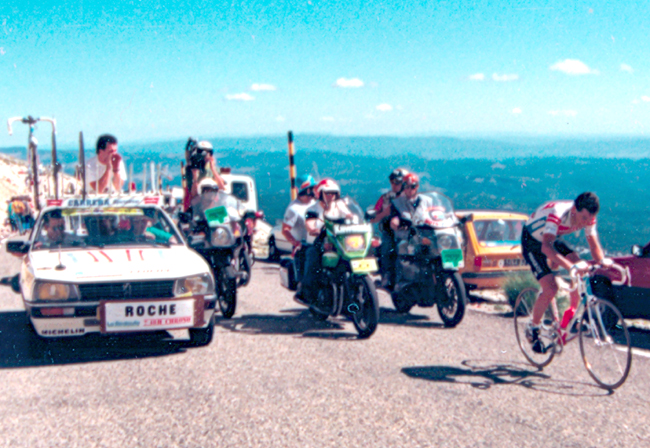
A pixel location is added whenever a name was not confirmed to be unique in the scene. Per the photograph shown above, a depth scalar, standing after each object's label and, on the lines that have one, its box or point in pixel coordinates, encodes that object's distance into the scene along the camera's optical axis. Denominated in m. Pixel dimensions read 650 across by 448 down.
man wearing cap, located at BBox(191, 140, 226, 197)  9.60
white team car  6.28
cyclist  5.72
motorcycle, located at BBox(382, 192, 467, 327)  8.19
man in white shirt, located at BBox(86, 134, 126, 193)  8.72
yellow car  10.78
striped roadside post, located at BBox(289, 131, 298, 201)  18.25
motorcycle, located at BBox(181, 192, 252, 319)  8.66
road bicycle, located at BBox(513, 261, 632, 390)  5.45
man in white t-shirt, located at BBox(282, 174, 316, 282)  8.59
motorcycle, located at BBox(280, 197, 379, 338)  7.46
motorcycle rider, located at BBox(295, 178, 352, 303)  8.12
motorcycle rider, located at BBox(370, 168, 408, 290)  9.21
